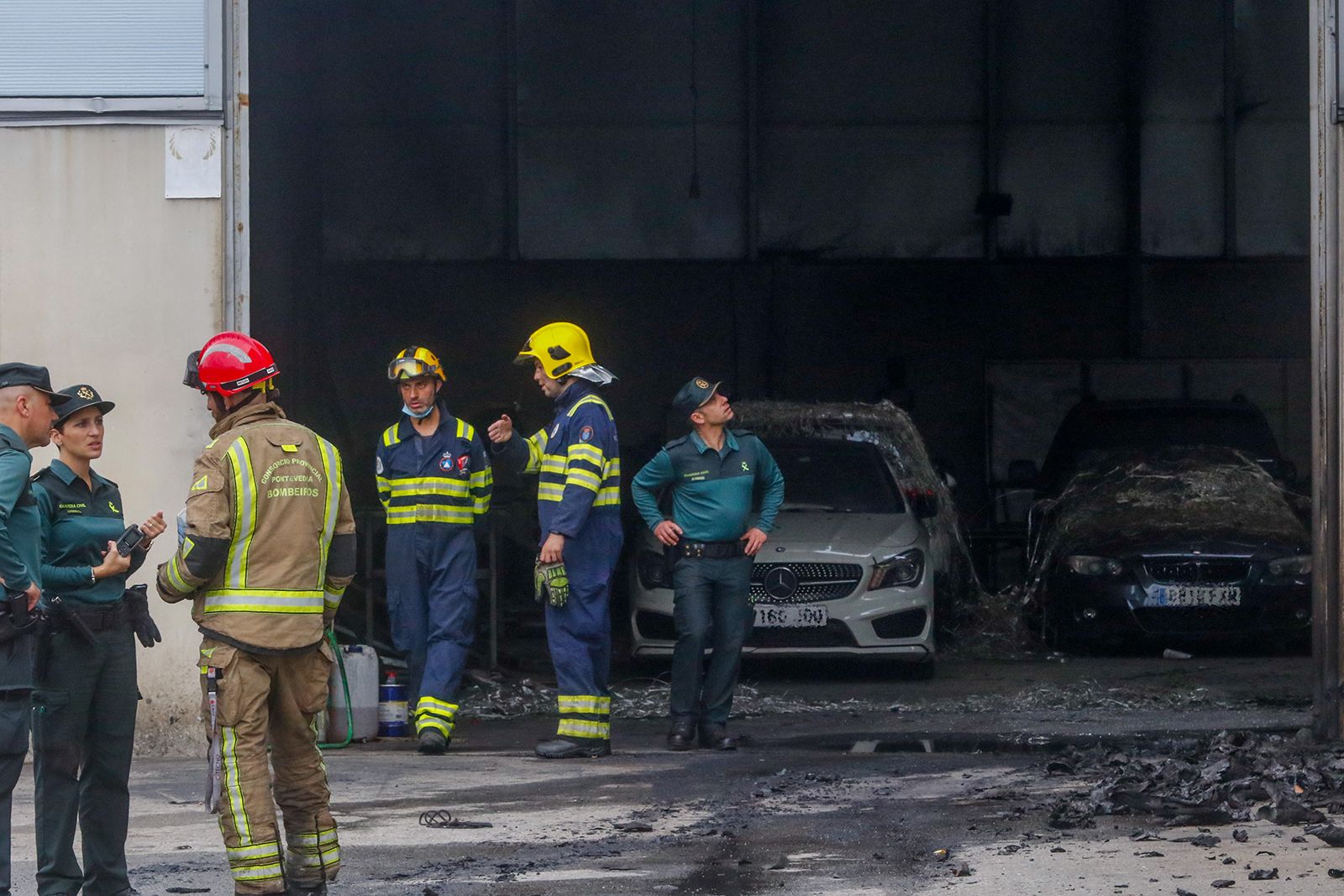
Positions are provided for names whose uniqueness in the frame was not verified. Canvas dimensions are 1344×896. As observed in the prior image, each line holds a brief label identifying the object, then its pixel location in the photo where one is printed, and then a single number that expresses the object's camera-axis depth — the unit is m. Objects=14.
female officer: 10.46
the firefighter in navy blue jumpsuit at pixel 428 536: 16.59
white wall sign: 16.28
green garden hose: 16.84
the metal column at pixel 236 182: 16.33
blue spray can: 17.77
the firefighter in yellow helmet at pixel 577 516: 16.17
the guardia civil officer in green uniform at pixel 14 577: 9.71
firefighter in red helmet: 10.29
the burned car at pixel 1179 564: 22.58
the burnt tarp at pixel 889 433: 24.83
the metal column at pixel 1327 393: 16.03
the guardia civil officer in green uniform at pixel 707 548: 16.69
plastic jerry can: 17.17
